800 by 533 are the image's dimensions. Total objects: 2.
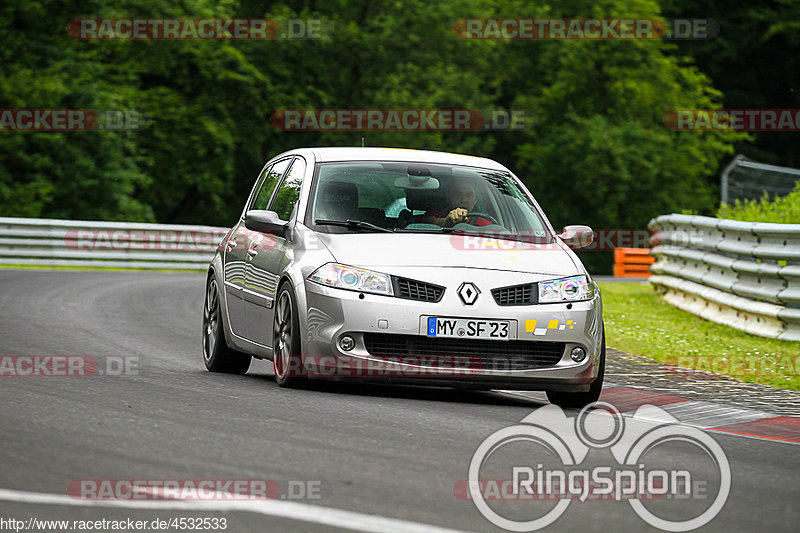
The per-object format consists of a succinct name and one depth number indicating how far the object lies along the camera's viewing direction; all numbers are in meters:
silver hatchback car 17.39
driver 19.56
